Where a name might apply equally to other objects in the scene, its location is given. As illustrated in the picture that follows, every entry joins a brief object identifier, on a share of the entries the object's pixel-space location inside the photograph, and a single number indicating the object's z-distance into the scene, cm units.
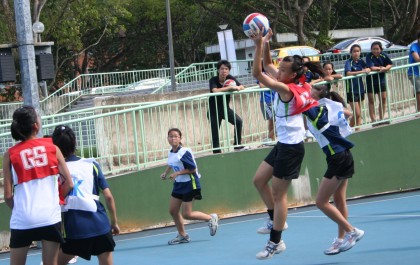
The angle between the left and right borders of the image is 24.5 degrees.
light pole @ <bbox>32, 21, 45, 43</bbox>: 2350
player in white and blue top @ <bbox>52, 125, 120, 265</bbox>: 786
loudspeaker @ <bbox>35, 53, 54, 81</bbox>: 1328
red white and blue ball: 919
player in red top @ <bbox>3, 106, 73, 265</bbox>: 768
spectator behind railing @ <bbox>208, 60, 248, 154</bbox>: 1658
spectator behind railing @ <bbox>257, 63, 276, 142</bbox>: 1711
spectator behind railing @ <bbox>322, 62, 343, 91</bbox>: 1722
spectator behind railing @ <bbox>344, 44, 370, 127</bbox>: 1817
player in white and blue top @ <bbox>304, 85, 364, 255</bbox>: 978
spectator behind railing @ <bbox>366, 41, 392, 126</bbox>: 1838
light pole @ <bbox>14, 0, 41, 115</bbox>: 1289
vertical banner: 3266
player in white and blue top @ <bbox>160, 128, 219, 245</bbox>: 1294
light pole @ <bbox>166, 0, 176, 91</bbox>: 3318
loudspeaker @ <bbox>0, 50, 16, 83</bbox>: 1312
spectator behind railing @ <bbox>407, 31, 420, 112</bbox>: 1872
